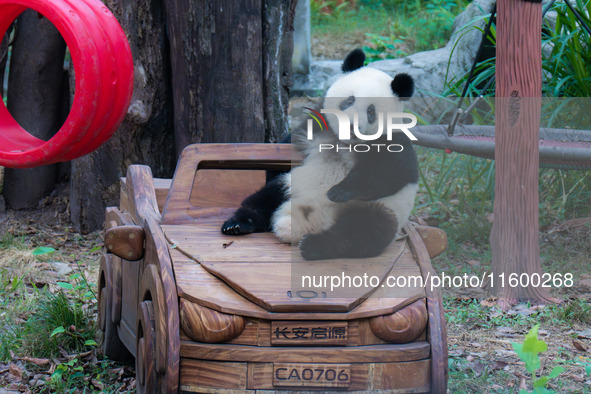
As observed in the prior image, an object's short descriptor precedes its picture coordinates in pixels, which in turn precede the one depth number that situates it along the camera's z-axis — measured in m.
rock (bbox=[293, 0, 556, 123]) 11.64
